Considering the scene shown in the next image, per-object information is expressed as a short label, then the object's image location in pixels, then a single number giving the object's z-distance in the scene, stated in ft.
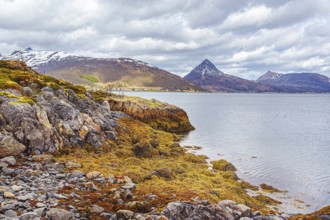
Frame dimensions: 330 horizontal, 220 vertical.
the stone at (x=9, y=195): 58.19
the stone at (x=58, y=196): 62.05
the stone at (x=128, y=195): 67.10
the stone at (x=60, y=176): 76.13
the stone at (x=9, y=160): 78.74
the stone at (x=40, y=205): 55.89
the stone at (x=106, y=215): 56.58
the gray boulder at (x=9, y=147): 83.30
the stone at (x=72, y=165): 86.74
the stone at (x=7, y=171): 72.66
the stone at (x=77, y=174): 78.52
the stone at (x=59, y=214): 51.88
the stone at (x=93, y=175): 79.33
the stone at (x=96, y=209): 58.13
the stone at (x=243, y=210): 63.98
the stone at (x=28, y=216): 50.03
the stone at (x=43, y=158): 86.41
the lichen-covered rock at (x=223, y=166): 129.08
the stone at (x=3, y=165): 75.52
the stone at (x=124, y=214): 55.57
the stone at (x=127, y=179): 79.48
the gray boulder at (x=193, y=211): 57.41
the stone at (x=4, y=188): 60.59
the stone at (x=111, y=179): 77.96
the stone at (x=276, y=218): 62.28
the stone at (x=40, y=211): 52.66
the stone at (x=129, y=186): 73.42
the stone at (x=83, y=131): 116.84
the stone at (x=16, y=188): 62.47
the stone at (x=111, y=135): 134.27
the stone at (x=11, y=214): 50.71
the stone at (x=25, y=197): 58.03
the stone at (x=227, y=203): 67.42
